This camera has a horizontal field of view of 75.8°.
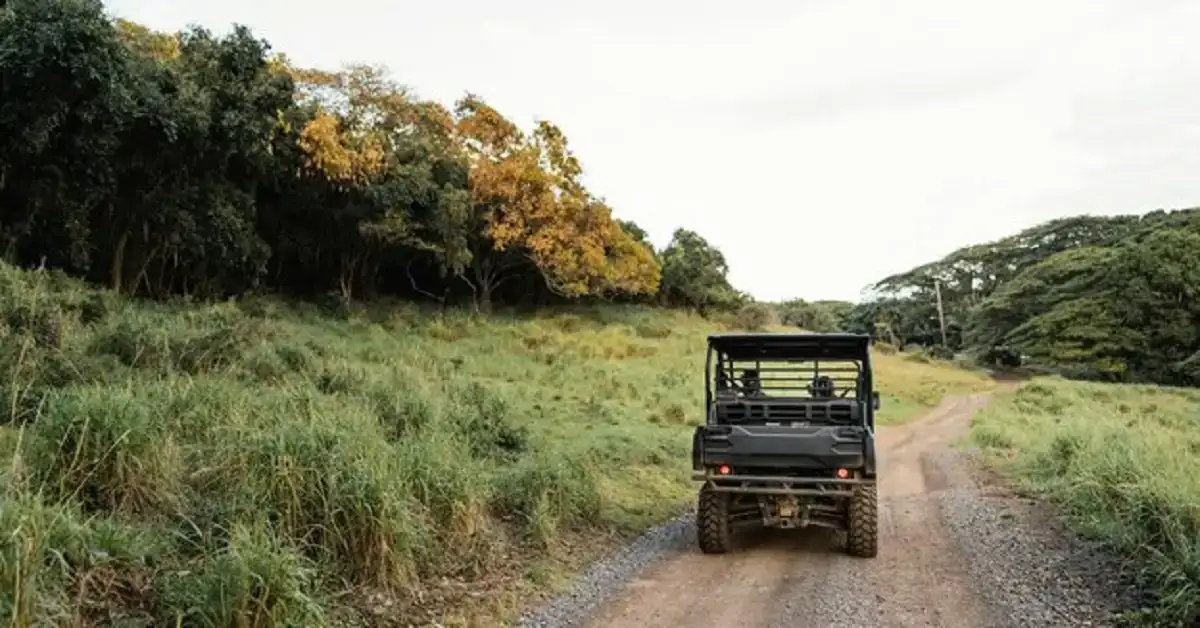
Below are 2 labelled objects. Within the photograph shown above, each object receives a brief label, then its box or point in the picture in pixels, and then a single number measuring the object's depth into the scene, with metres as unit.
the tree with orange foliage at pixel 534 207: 30.41
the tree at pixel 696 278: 48.28
